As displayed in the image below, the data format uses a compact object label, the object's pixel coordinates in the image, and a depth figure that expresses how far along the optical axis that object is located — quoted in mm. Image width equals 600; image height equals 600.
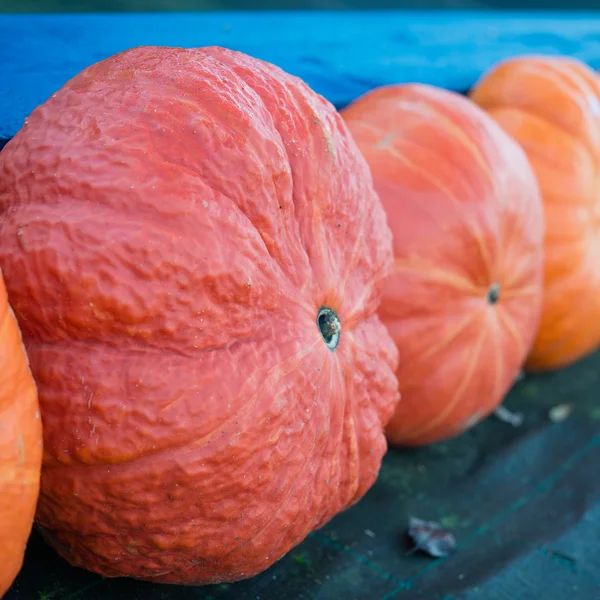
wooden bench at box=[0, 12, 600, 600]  1527
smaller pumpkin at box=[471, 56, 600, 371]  1807
